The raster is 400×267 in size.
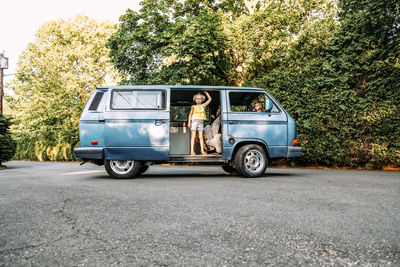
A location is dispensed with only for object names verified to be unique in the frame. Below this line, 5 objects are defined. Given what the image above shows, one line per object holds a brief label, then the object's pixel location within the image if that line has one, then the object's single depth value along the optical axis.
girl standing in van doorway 7.54
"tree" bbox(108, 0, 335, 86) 13.27
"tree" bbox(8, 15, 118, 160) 25.02
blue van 6.93
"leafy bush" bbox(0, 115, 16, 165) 13.96
